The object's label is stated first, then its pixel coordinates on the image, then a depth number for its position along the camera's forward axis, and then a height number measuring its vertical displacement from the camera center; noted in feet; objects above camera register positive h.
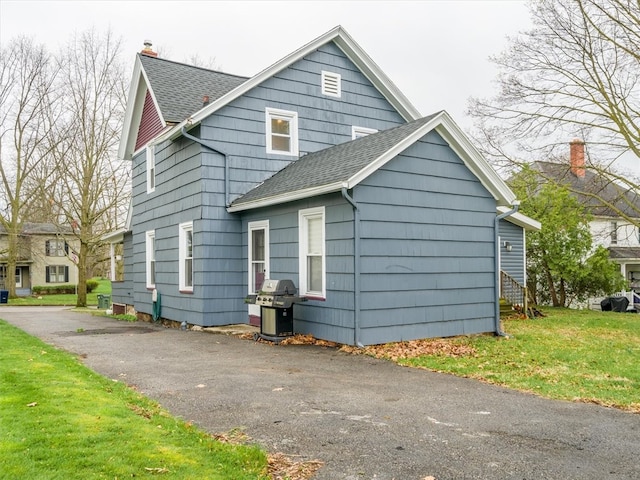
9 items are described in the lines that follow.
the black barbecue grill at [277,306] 33.14 -2.59
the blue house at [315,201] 31.73 +4.49
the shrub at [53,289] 142.82 -6.24
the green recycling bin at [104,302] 94.02 -6.30
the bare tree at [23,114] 100.94 +30.30
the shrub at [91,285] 146.38 -5.14
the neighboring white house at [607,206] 57.72 +8.16
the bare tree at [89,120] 89.45 +25.30
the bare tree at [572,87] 52.75 +18.84
